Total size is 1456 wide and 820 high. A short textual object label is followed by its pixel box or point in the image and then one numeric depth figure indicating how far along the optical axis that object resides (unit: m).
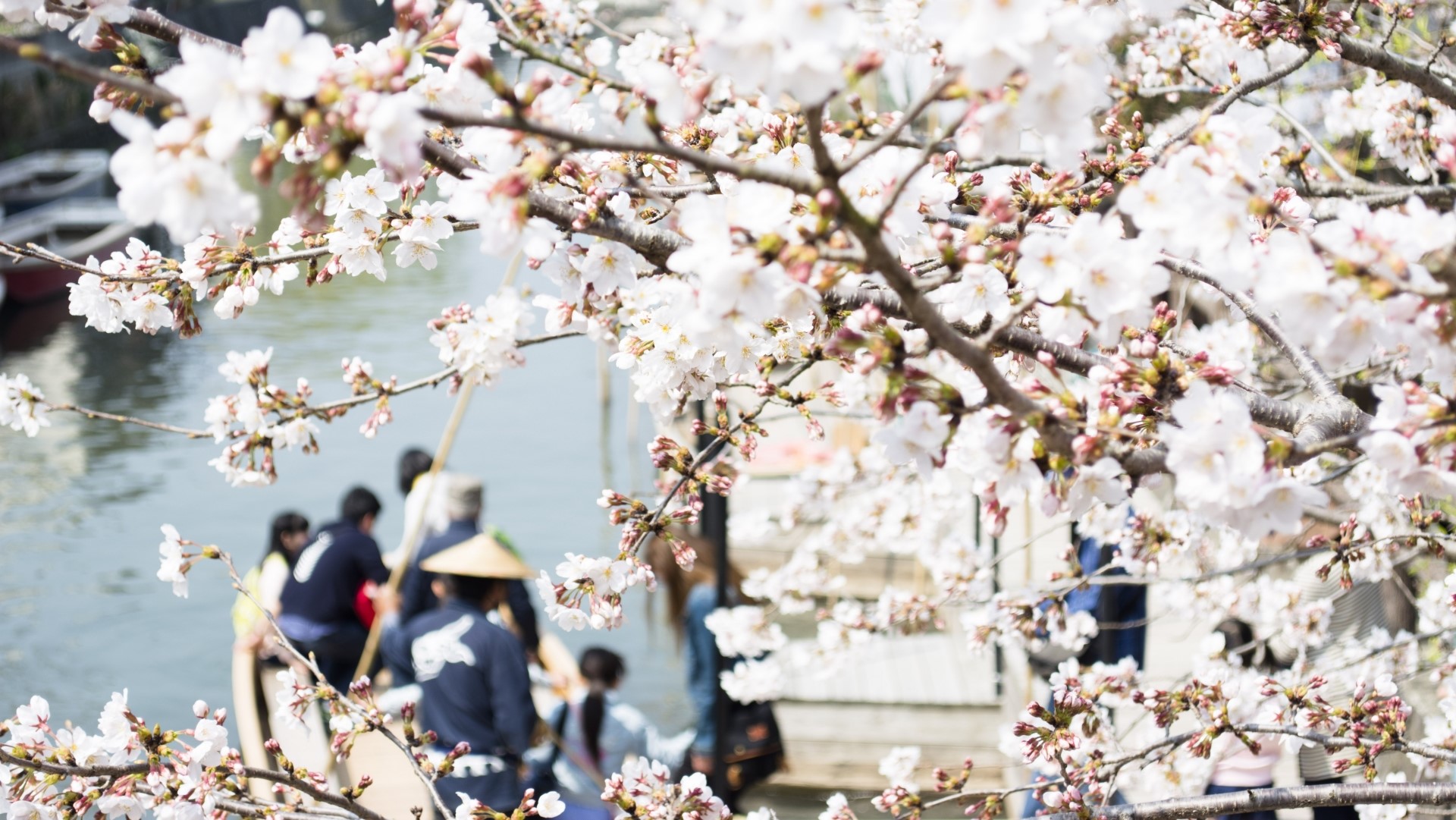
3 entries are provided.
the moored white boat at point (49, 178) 23.03
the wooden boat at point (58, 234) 20.09
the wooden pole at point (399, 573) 6.54
